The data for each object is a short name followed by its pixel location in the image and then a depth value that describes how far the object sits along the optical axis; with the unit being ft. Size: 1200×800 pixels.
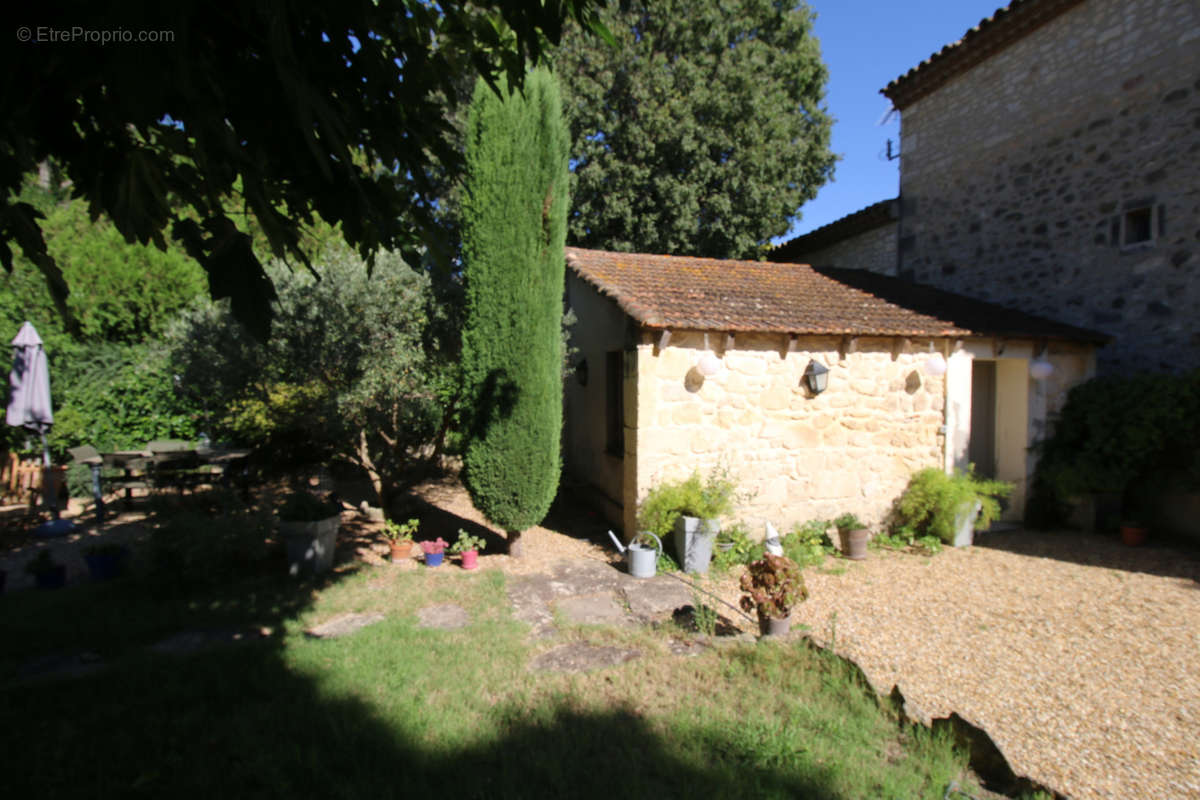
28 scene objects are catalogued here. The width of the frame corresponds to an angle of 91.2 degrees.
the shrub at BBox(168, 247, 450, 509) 20.76
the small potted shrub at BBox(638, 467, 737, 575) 20.92
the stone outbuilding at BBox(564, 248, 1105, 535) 22.47
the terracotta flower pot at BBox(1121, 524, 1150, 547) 23.36
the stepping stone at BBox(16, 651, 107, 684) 12.44
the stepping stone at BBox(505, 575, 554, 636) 16.01
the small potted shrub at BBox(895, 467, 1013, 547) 23.77
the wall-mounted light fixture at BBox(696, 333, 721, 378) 22.14
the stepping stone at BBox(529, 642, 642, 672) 13.28
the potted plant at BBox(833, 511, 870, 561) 22.77
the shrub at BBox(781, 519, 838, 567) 21.93
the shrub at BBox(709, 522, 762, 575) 21.56
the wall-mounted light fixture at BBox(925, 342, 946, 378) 24.56
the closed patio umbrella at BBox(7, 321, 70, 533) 24.23
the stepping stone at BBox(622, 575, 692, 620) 17.10
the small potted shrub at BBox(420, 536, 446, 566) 20.75
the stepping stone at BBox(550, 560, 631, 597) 18.92
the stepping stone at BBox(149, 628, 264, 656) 13.96
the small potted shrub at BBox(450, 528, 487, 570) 20.80
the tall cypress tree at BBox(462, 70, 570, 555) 20.94
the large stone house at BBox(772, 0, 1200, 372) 23.93
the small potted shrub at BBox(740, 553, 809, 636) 14.60
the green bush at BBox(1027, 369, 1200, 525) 22.12
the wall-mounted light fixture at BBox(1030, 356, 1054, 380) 25.39
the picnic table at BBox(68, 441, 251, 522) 26.17
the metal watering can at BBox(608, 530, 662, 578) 20.25
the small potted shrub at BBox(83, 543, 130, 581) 18.74
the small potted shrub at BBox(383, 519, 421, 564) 21.13
